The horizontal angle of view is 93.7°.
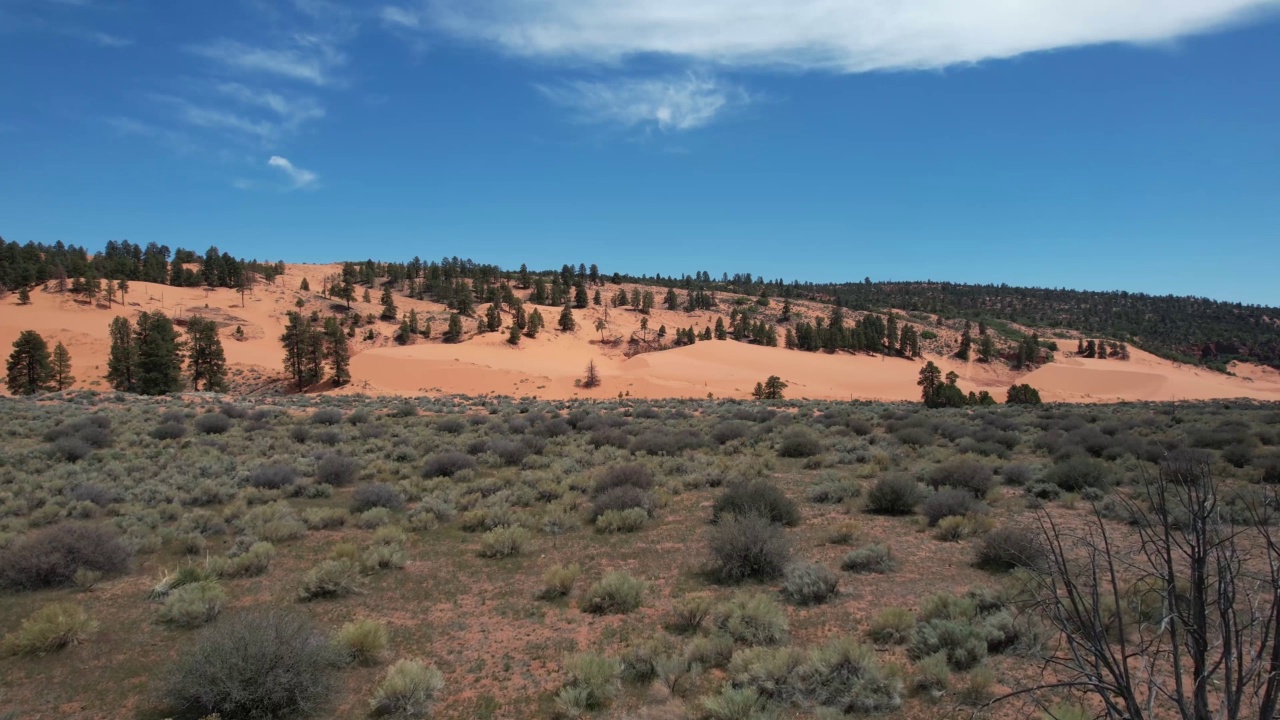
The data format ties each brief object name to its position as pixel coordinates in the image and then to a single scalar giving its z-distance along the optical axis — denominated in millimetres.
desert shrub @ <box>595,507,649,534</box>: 11711
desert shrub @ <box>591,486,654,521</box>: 12562
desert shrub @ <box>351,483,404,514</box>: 13148
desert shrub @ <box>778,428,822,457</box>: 18811
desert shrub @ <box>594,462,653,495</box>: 14195
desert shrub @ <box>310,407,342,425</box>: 25828
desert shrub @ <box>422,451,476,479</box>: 16281
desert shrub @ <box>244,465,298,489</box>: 14641
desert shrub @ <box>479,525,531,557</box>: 10555
